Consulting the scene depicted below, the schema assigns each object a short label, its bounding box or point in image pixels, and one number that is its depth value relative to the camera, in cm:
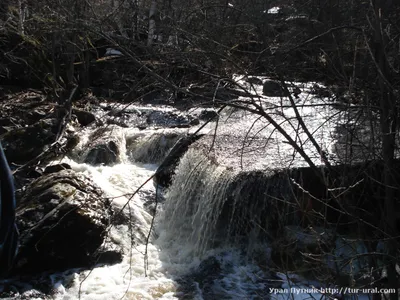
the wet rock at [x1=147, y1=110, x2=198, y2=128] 1022
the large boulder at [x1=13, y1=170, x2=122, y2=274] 539
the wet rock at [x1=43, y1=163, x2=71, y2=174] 711
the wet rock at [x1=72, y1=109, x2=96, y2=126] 1013
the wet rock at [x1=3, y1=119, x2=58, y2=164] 830
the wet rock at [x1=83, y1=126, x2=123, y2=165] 854
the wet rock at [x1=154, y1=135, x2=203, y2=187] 756
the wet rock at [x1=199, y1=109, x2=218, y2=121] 995
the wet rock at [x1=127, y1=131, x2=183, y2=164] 877
